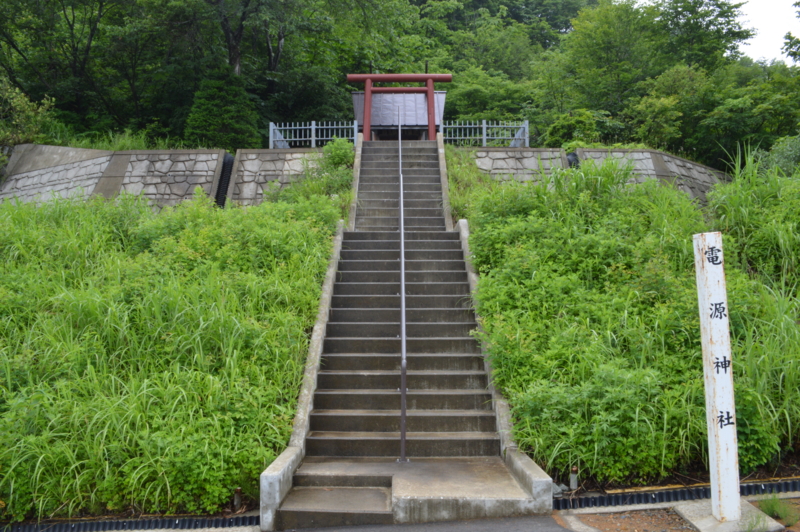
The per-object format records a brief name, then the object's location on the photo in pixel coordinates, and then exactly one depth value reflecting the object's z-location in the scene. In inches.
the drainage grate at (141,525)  151.9
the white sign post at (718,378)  136.4
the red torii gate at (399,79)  525.0
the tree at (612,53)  705.6
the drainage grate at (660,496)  152.6
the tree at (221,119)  525.3
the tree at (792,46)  533.0
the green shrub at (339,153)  430.3
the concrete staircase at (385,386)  170.2
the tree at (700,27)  776.3
